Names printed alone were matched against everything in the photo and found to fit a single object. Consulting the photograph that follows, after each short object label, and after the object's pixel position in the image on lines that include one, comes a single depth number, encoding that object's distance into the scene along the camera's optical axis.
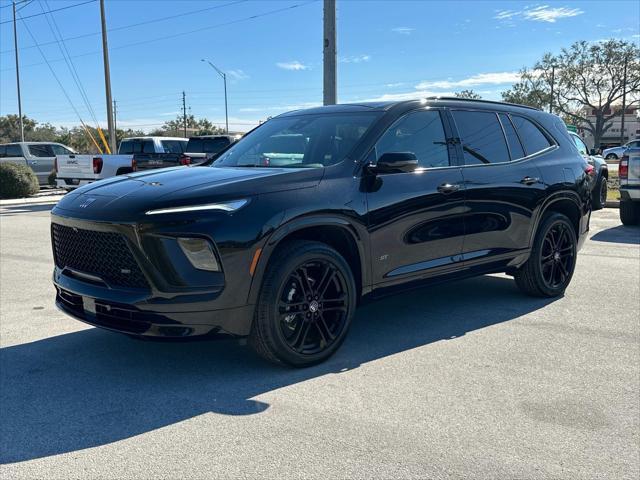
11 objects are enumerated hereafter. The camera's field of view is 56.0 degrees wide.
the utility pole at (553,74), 60.72
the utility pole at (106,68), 23.86
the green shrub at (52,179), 23.45
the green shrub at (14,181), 20.11
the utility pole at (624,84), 55.38
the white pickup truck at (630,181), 11.04
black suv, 3.65
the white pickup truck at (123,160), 16.94
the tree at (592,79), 55.66
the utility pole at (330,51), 14.97
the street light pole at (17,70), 34.46
